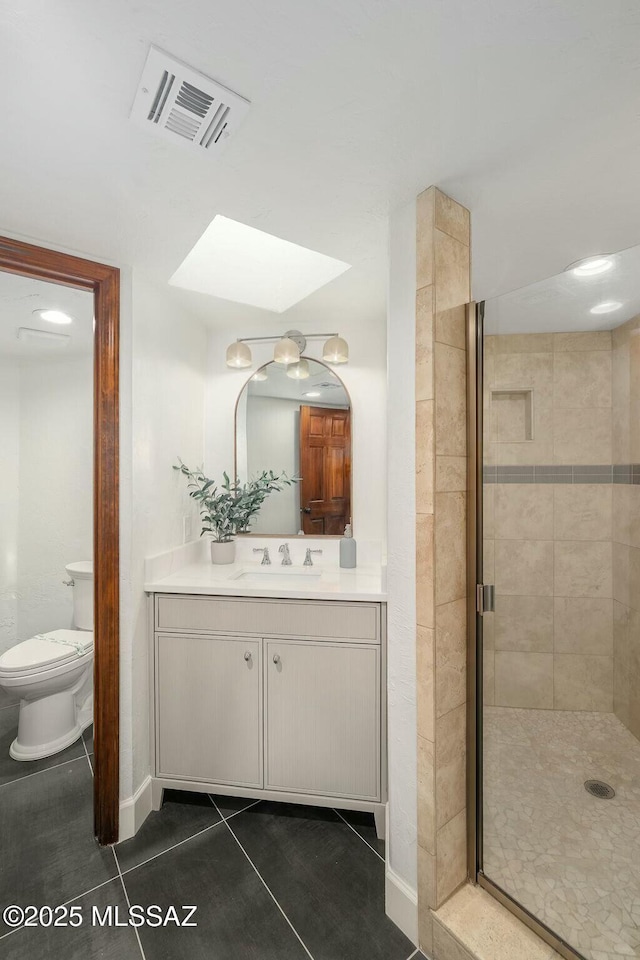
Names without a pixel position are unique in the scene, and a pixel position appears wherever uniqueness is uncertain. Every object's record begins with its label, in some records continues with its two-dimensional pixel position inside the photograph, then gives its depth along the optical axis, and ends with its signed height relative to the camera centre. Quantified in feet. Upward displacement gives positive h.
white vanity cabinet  5.58 -2.94
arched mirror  7.98 +0.68
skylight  6.24 +3.25
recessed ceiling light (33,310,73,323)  5.42 +2.12
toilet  5.66 -2.71
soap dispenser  7.36 -1.21
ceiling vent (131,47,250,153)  2.97 +2.84
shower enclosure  3.66 -1.18
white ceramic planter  7.71 -1.26
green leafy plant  7.73 -0.30
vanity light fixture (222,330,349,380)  7.16 +2.30
